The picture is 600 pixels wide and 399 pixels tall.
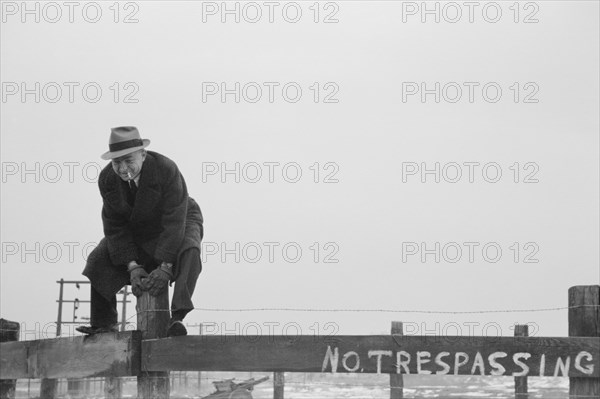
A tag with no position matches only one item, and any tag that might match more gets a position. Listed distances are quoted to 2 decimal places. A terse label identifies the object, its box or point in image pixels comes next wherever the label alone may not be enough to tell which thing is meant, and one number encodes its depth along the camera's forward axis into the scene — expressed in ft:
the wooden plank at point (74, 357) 35.06
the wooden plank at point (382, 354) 30.68
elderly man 34.91
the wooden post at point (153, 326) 35.01
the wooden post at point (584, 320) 30.58
